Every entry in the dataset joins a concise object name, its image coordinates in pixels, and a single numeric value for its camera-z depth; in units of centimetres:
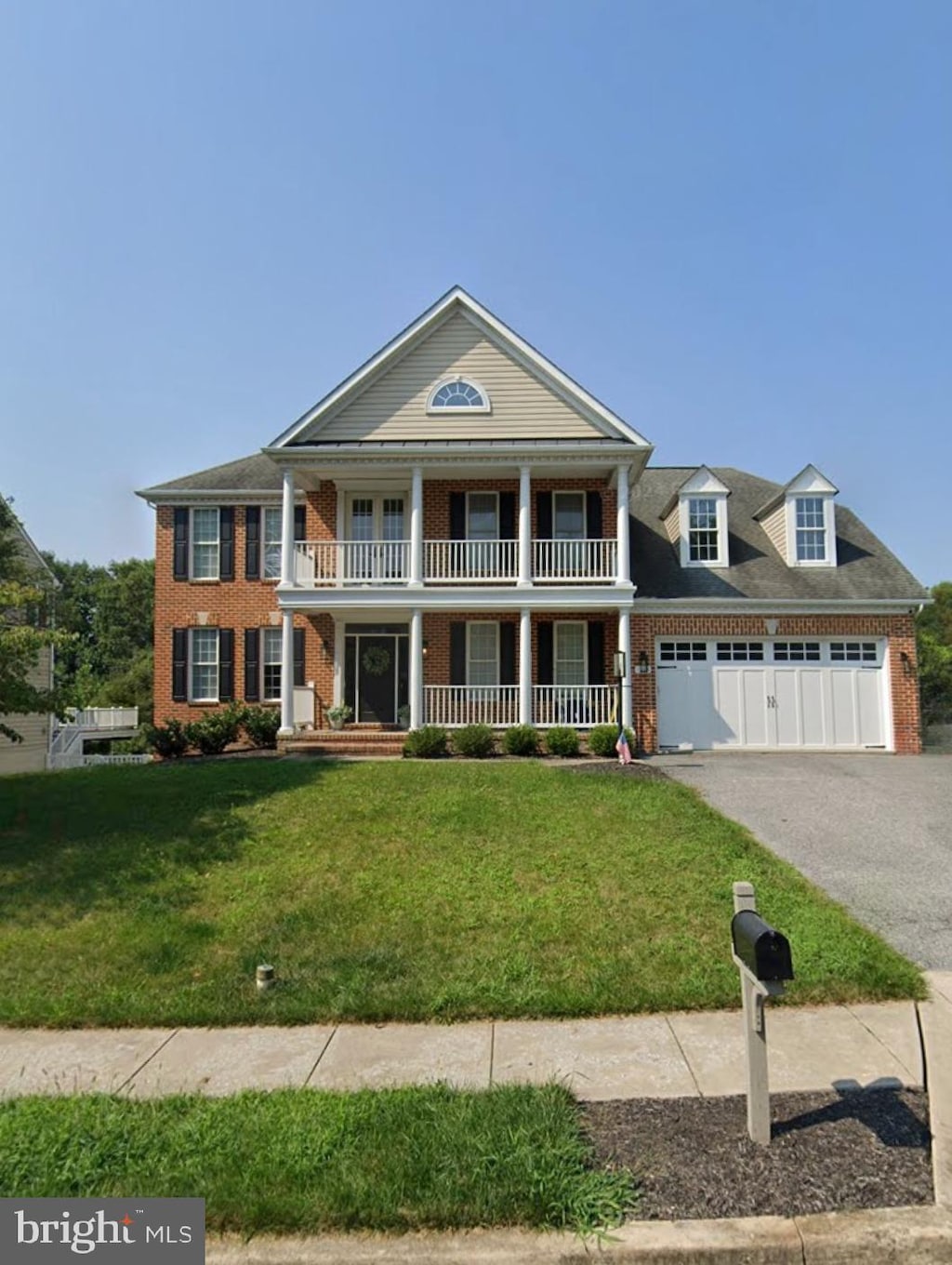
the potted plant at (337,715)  1598
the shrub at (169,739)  1575
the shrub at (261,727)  1625
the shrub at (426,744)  1437
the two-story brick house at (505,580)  1564
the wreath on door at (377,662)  1736
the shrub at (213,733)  1573
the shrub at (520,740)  1451
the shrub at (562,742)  1432
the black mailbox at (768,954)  305
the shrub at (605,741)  1437
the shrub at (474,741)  1431
